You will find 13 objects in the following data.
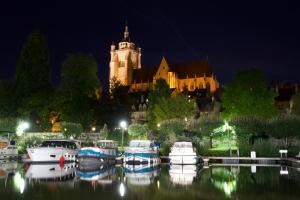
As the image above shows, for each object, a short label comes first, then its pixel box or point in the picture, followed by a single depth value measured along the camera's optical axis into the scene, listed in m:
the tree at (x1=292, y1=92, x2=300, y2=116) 81.79
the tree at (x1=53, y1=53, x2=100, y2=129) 77.31
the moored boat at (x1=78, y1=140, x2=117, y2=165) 42.81
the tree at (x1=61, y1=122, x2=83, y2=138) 66.50
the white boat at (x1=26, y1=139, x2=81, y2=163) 45.19
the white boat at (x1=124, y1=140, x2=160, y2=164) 43.53
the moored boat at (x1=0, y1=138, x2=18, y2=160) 51.31
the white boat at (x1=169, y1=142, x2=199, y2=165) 43.66
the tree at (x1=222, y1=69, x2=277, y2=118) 74.00
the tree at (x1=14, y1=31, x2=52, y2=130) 75.75
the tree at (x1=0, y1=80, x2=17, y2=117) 77.31
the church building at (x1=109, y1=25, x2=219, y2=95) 155.50
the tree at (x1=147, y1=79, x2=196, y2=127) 78.06
